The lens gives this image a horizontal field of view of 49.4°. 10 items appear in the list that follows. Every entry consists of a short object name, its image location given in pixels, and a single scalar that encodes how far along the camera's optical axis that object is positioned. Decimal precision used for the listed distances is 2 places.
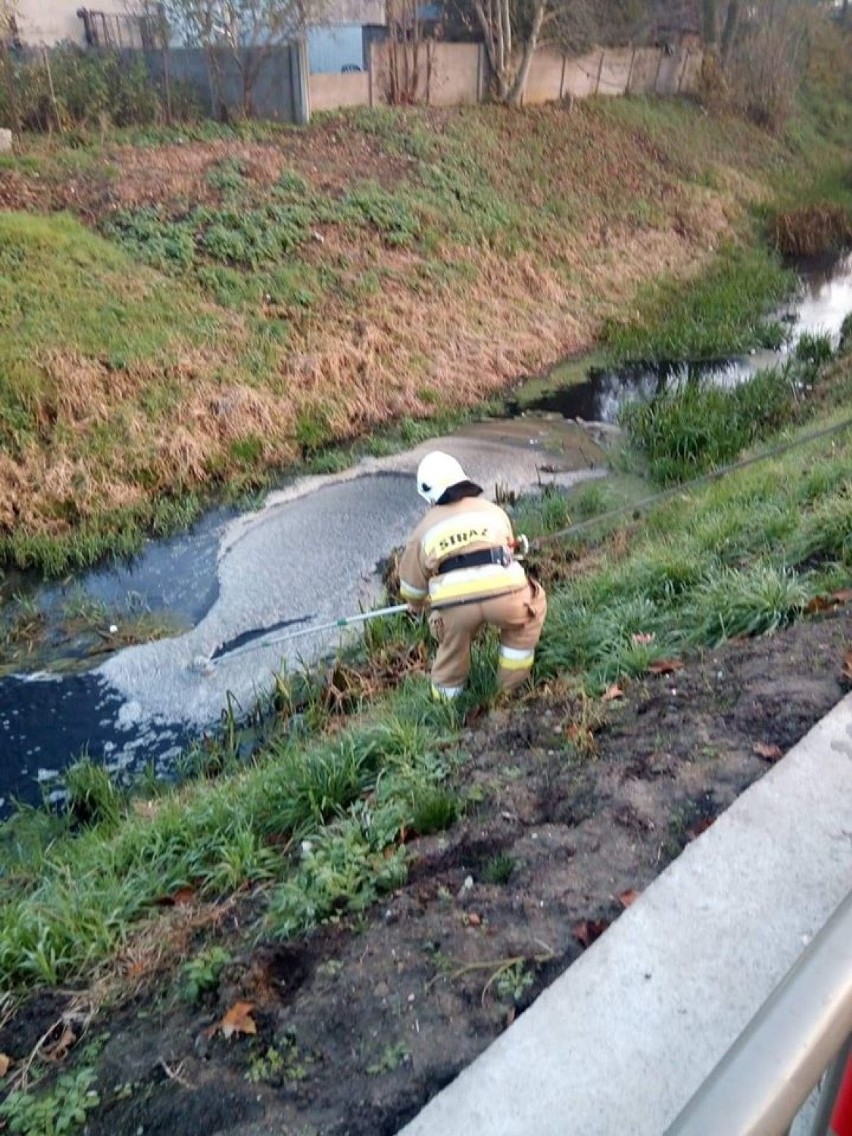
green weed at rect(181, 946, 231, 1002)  3.06
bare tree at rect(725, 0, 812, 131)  26.50
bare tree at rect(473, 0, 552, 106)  20.16
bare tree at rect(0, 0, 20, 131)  13.75
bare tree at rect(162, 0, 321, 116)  15.32
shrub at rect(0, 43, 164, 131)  14.13
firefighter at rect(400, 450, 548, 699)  5.04
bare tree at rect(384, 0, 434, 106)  18.70
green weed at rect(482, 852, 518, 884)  3.21
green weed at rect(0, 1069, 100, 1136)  2.64
